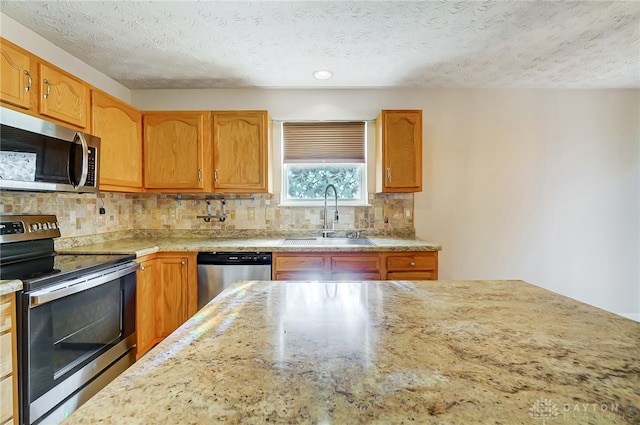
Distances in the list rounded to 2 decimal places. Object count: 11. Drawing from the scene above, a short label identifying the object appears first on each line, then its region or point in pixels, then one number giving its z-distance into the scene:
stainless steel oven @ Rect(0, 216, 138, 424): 1.36
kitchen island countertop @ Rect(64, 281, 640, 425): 0.45
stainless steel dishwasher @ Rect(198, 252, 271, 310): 2.40
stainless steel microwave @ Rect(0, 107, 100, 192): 1.47
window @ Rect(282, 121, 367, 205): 3.08
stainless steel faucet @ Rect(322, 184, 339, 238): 2.94
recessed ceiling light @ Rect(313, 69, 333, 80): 2.61
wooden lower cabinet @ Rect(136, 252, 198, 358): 2.39
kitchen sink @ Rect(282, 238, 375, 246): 2.54
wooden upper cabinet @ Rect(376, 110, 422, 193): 2.70
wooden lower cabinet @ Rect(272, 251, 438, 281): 2.41
